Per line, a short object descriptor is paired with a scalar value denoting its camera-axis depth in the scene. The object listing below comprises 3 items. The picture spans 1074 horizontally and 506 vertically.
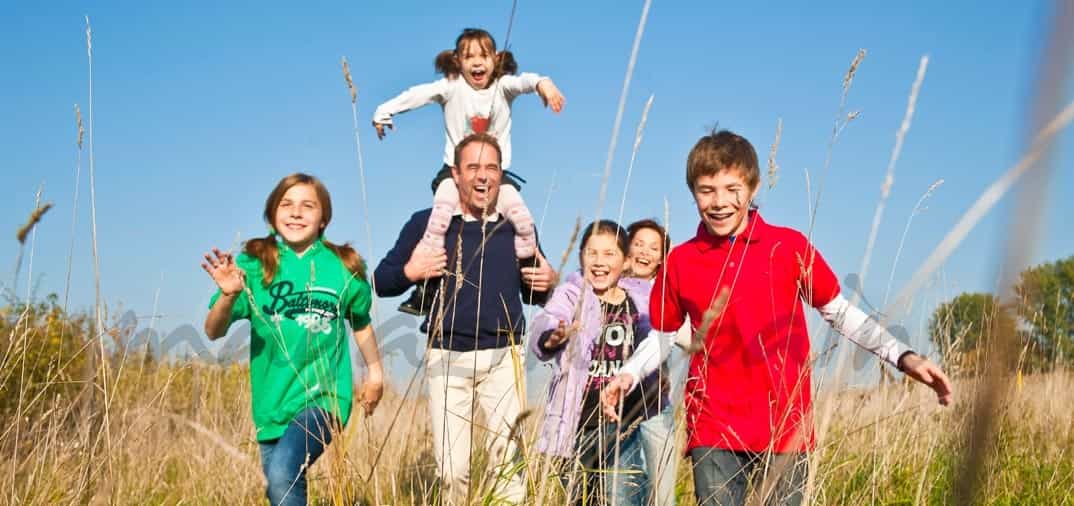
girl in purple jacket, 4.29
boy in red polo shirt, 3.13
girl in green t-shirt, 3.65
